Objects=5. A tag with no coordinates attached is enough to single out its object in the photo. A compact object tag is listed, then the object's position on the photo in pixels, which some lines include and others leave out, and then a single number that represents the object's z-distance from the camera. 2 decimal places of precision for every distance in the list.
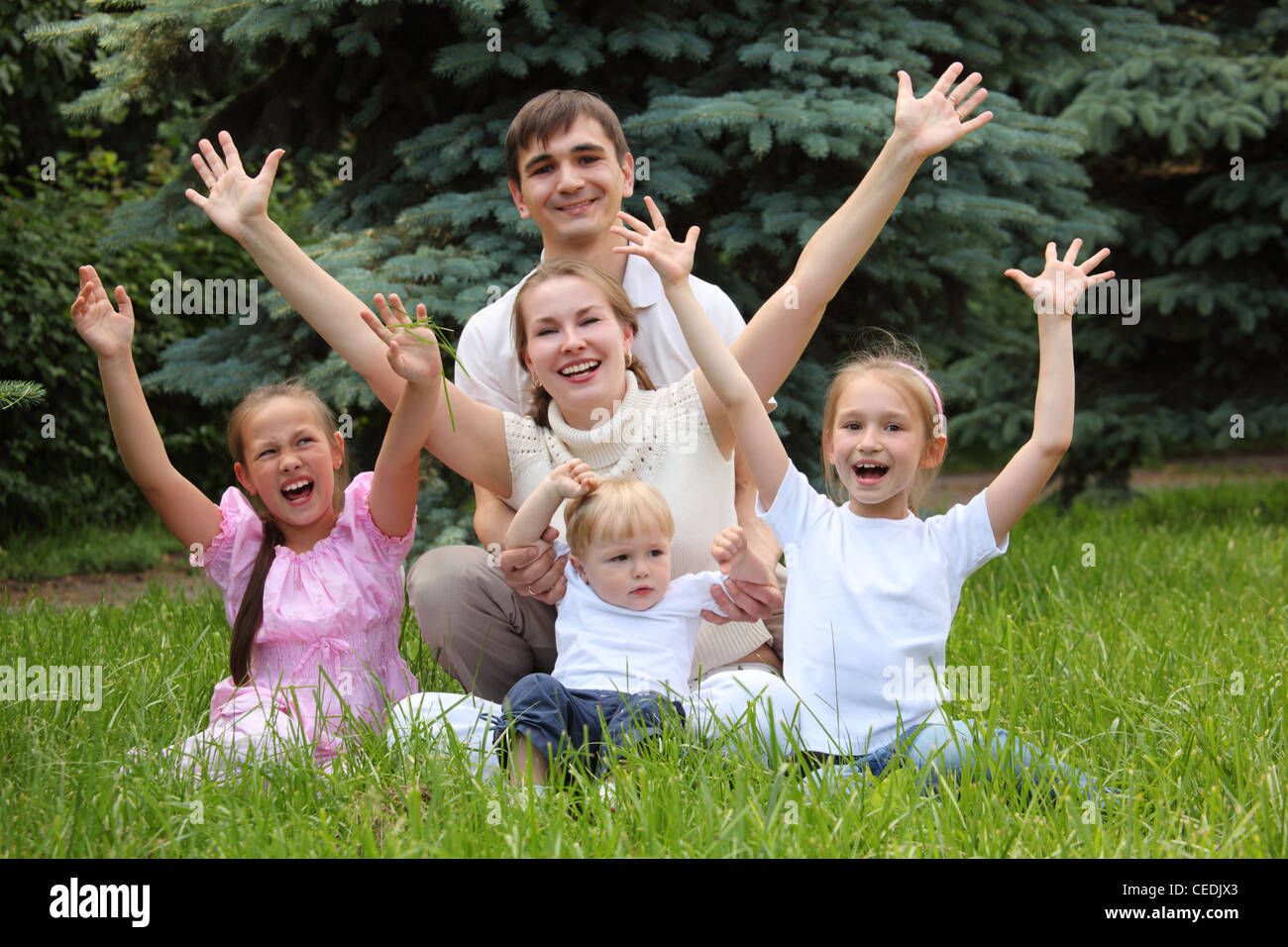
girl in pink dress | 2.78
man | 3.14
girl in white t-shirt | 2.48
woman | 2.63
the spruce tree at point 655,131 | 4.48
